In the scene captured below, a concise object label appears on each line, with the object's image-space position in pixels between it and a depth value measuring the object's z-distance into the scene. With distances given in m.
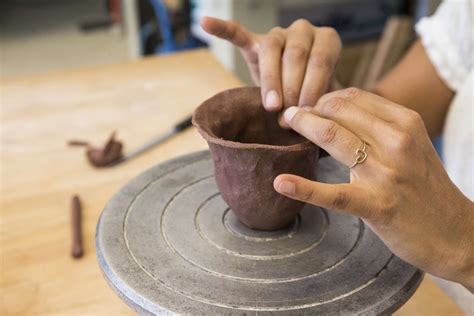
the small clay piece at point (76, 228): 0.80
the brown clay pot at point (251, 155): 0.60
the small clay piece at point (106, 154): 1.01
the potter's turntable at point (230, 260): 0.57
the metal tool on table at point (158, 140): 1.04
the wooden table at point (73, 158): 0.73
